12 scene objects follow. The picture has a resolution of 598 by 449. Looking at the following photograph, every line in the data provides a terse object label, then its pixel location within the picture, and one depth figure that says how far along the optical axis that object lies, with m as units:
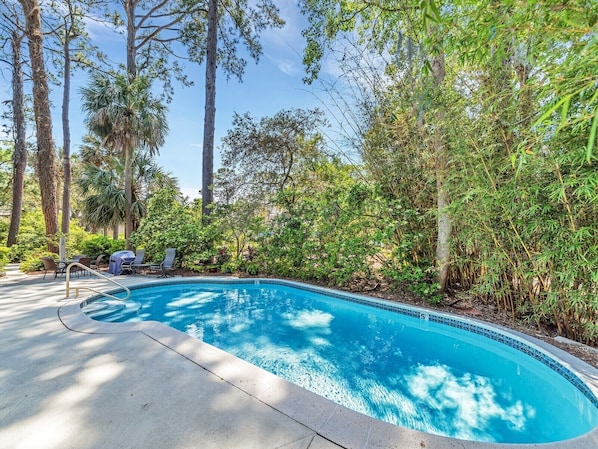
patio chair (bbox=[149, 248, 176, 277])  8.27
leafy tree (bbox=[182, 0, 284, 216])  10.38
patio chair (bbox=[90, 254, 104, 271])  8.62
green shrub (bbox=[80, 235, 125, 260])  10.70
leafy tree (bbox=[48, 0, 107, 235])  10.67
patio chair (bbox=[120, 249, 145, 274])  8.52
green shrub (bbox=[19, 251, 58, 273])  8.43
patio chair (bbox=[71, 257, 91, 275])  7.96
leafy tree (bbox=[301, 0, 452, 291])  4.81
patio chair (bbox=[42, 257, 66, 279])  7.53
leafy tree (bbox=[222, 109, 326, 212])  9.44
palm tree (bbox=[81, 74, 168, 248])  9.67
